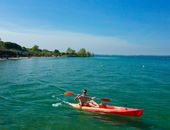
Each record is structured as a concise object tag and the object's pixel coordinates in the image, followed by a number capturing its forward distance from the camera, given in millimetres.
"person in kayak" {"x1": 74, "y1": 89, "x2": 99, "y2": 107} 12868
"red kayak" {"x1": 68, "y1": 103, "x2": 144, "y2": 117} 11089
